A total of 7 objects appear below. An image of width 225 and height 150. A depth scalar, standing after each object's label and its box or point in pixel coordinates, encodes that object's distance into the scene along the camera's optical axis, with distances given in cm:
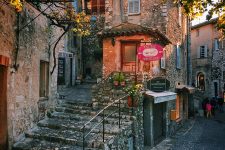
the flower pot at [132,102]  1239
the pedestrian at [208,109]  2595
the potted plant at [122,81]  1364
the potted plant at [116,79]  1370
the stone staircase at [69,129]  923
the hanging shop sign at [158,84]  1384
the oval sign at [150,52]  1302
